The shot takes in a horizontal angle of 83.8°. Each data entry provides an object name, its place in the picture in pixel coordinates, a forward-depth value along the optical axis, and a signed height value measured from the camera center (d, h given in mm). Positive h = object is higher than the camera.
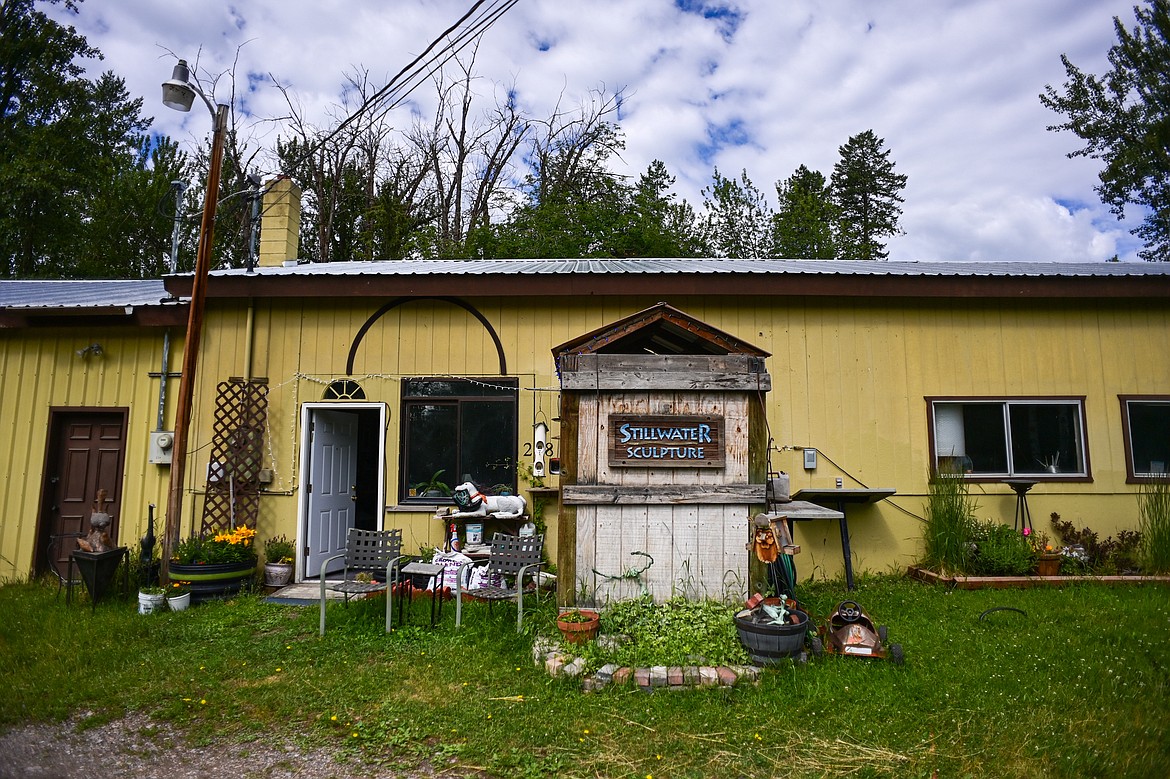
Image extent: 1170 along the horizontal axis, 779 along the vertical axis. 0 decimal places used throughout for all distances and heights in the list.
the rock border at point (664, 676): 4027 -1190
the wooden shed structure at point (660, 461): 4828 +167
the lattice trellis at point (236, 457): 7074 +263
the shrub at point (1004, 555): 6379 -686
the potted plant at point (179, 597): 6047 -1067
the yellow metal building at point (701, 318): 7098 +1173
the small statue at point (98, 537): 6090 -524
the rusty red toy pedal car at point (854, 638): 4324 -1027
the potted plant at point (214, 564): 6273 -807
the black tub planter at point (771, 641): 4191 -1007
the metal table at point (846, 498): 6480 -146
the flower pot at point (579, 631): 4438 -1001
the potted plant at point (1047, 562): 6384 -749
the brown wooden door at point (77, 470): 7450 +122
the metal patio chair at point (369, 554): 5734 -635
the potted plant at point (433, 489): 7172 -75
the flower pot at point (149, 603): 5922 -1099
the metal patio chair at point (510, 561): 5632 -681
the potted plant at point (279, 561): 6961 -849
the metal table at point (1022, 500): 6750 -162
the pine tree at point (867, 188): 25953 +11793
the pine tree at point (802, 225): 21000 +8473
